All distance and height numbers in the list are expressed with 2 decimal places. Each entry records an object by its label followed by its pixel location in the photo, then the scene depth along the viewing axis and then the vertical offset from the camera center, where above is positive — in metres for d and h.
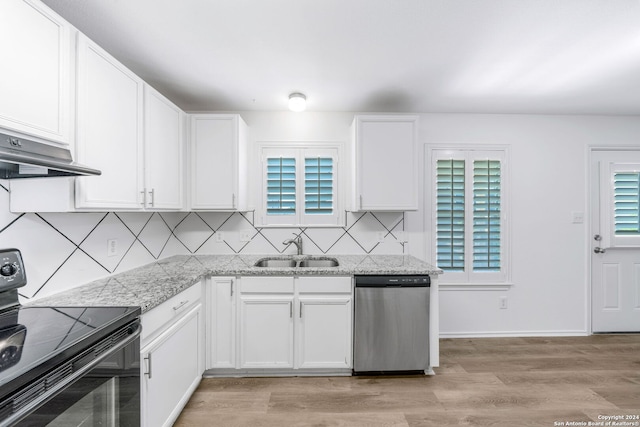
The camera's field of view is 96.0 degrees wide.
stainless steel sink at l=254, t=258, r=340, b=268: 2.83 -0.47
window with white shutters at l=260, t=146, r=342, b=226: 2.97 +0.30
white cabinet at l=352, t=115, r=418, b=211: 2.61 +0.48
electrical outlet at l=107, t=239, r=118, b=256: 2.00 -0.24
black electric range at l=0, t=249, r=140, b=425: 0.82 -0.45
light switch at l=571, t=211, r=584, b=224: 3.09 -0.01
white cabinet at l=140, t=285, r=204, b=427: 1.46 -0.86
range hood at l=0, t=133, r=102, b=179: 0.98 +0.20
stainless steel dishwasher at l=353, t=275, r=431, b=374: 2.25 -0.82
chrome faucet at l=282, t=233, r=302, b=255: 2.92 -0.28
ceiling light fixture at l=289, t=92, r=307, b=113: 2.53 +1.01
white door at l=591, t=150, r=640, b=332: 3.09 -0.26
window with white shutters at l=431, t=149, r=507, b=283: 3.04 +0.02
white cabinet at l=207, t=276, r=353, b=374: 2.26 -0.85
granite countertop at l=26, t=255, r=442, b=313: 1.48 -0.43
